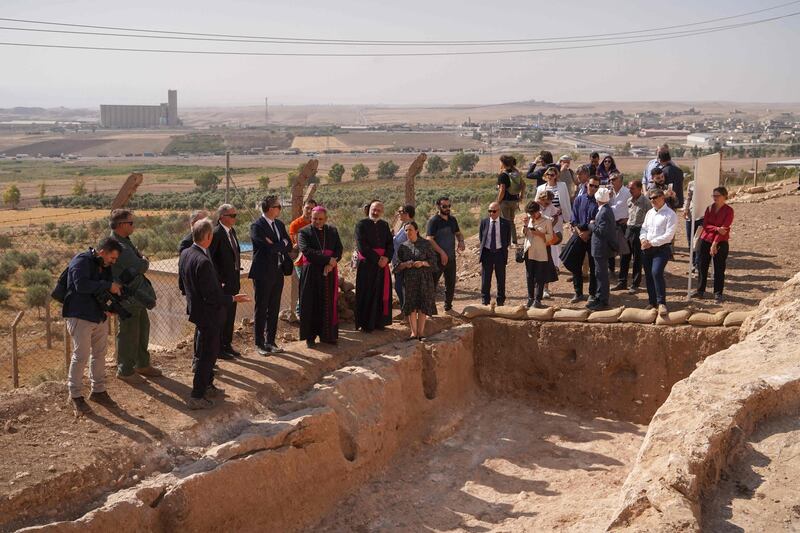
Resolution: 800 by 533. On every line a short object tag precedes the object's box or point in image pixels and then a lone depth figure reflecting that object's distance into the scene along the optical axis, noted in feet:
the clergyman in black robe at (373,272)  33.45
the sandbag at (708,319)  34.24
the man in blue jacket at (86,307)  24.39
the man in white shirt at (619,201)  39.88
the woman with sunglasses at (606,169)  43.42
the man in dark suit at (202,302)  26.07
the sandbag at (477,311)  37.58
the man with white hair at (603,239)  36.65
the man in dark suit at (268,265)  30.89
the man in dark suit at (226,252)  29.14
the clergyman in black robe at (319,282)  31.91
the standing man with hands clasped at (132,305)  26.58
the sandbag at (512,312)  37.19
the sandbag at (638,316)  35.29
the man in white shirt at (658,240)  34.73
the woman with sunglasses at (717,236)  37.11
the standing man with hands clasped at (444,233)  35.99
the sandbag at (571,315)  36.35
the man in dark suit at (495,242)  36.83
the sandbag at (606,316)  35.91
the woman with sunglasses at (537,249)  36.76
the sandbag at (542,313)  36.79
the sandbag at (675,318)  34.87
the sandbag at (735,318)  33.81
